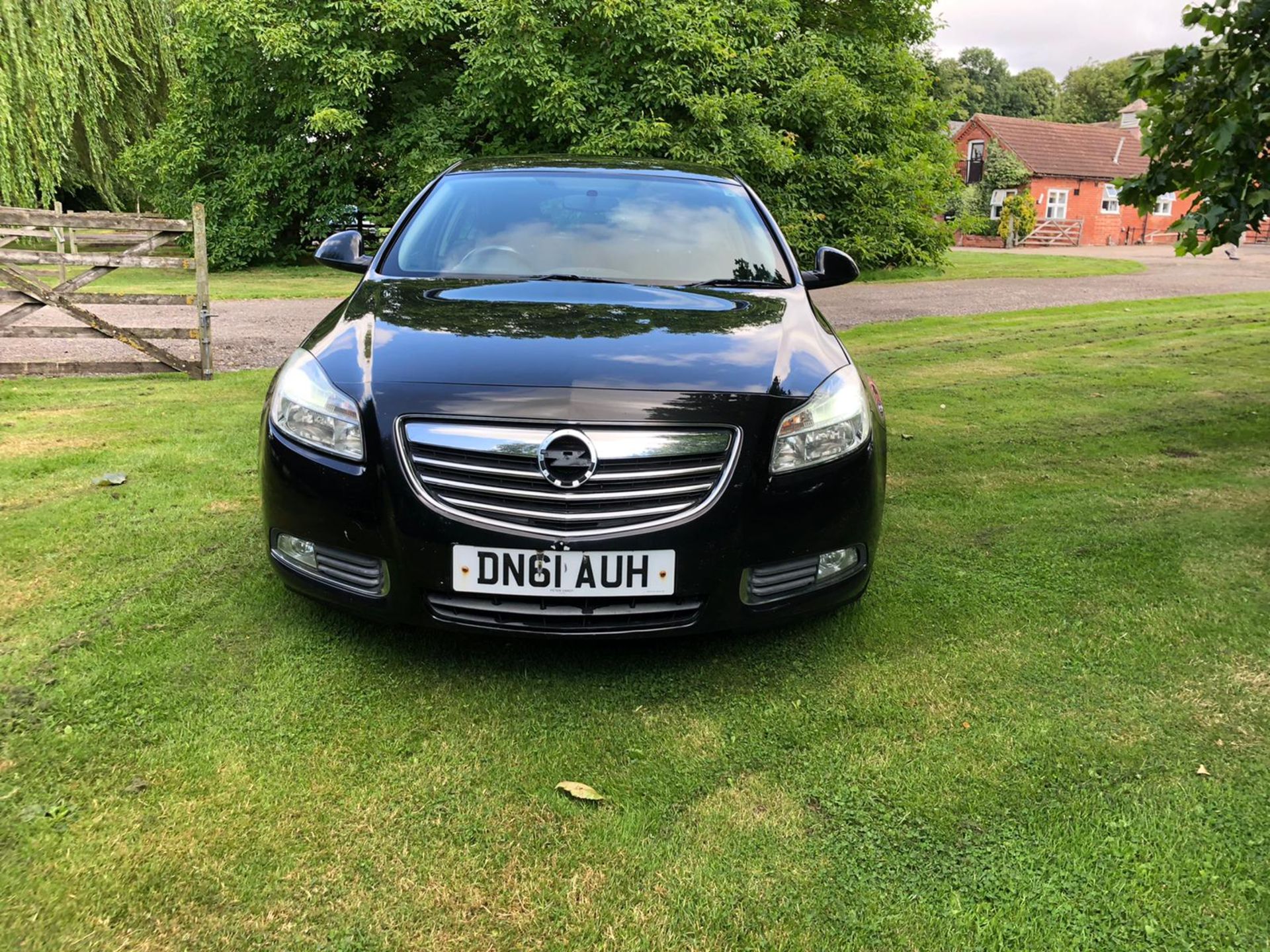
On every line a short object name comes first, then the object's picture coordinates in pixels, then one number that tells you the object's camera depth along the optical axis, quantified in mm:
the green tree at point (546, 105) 16812
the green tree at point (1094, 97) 78188
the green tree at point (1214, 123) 4578
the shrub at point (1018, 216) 40031
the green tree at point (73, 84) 19438
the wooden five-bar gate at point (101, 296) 7023
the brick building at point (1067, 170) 45688
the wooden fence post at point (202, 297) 7152
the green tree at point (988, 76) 84938
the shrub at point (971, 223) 21531
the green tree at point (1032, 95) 84875
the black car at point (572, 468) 2484
